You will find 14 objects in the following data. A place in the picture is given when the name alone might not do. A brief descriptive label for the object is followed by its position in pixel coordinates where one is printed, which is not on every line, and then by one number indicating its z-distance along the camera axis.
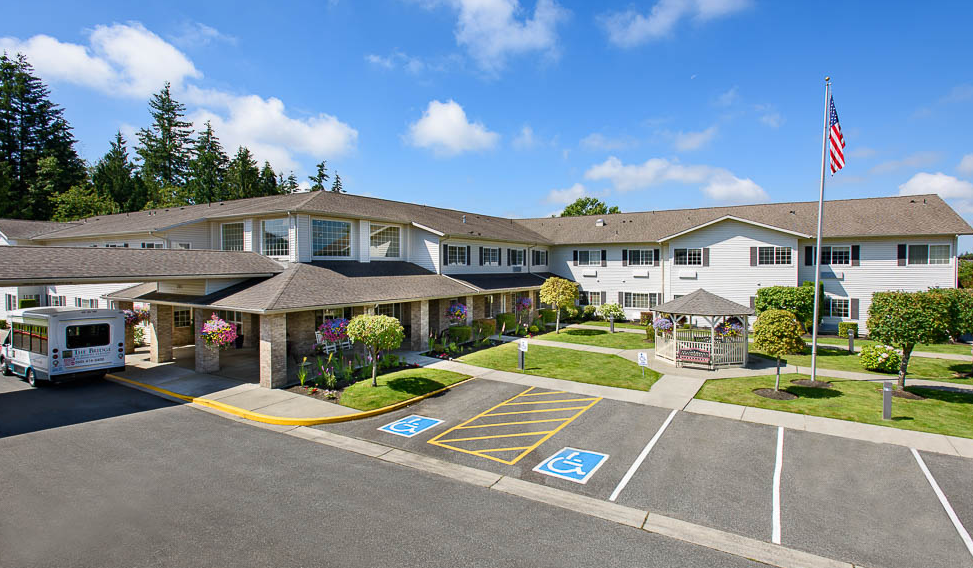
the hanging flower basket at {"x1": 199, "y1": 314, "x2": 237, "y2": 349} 15.80
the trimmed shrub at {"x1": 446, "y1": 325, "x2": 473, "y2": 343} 23.50
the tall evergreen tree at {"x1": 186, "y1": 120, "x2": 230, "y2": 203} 55.00
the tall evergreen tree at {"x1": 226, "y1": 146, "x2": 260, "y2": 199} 49.41
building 17.00
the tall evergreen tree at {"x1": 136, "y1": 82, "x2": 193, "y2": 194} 63.41
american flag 15.74
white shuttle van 15.30
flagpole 15.84
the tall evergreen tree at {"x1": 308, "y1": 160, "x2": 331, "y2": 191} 72.19
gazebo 19.50
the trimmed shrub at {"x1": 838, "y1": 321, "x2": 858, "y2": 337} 26.73
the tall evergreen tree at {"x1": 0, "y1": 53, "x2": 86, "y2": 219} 47.84
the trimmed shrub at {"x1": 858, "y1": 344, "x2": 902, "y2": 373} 18.02
